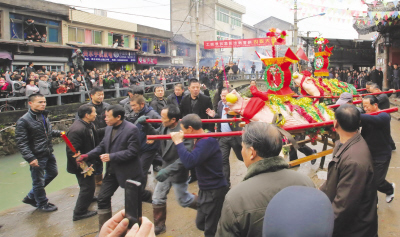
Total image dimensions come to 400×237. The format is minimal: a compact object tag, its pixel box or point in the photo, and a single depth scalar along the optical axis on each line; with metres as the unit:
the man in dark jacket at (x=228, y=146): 4.73
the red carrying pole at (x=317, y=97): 6.16
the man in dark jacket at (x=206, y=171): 3.00
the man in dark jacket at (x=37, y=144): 4.39
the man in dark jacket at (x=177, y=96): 5.96
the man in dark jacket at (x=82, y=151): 4.25
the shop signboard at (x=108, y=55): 20.36
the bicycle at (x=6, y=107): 10.37
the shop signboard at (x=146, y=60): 25.19
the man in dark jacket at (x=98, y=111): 5.34
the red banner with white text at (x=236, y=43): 24.01
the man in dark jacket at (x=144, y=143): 4.28
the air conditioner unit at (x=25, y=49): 15.59
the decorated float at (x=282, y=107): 4.10
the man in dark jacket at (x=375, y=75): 15.10
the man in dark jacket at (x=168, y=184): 3.45
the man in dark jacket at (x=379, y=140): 3.37
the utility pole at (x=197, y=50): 19.64
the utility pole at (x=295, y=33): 20.26
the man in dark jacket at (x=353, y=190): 2.28
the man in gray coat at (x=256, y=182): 1.66
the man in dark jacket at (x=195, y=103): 5.64
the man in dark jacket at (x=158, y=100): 5.84
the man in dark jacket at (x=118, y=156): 3.64
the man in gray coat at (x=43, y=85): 11.09
